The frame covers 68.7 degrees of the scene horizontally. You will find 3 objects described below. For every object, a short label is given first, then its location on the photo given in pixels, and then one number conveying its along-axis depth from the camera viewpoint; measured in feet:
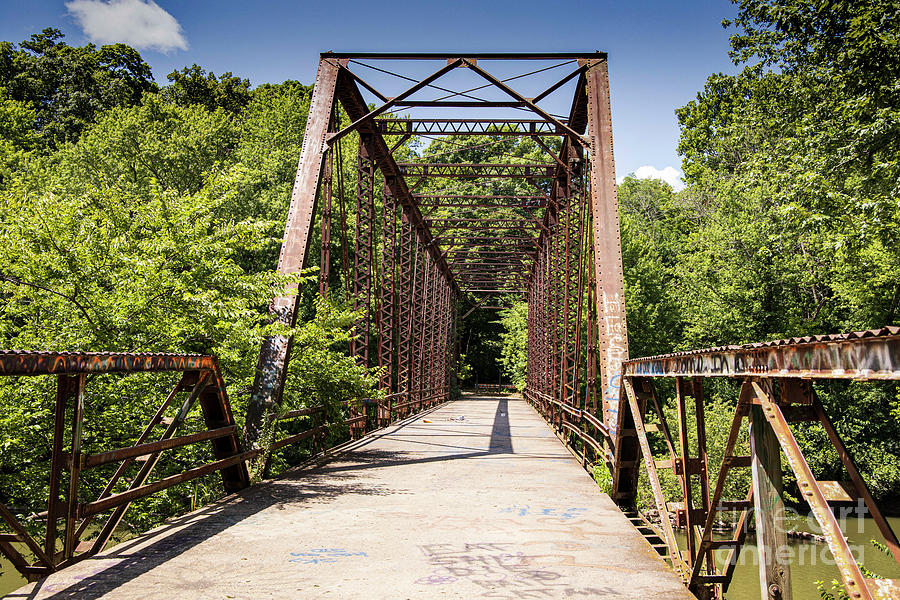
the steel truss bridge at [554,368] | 10.27
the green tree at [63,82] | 159.53
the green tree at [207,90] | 174.91
